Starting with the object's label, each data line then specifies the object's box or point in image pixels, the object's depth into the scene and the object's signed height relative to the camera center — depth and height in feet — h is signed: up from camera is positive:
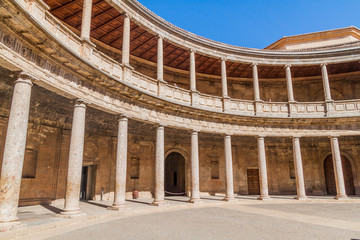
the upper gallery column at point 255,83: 54.24 +19.00
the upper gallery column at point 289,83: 55.72 +19.42
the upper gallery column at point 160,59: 43.65 +19.51
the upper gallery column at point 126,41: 37.97 +19.72
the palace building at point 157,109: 25.05 +10.01
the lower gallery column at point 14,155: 20.26 +1.62
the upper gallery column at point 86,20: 31.55 +19.22
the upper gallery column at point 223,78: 52.32 +19.34
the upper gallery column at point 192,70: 48.38 +19.52
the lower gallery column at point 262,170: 49.77 +0.39
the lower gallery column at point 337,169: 50.72 +0.47
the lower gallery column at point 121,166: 33.53 +0.96
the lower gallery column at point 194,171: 44.09 +0.27
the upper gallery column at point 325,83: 55.47 +19.19
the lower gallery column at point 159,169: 39.37 +0.52
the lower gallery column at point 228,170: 48.08 +0.42
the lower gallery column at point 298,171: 50.53 +0.14
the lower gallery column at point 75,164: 27.14 +1.04
